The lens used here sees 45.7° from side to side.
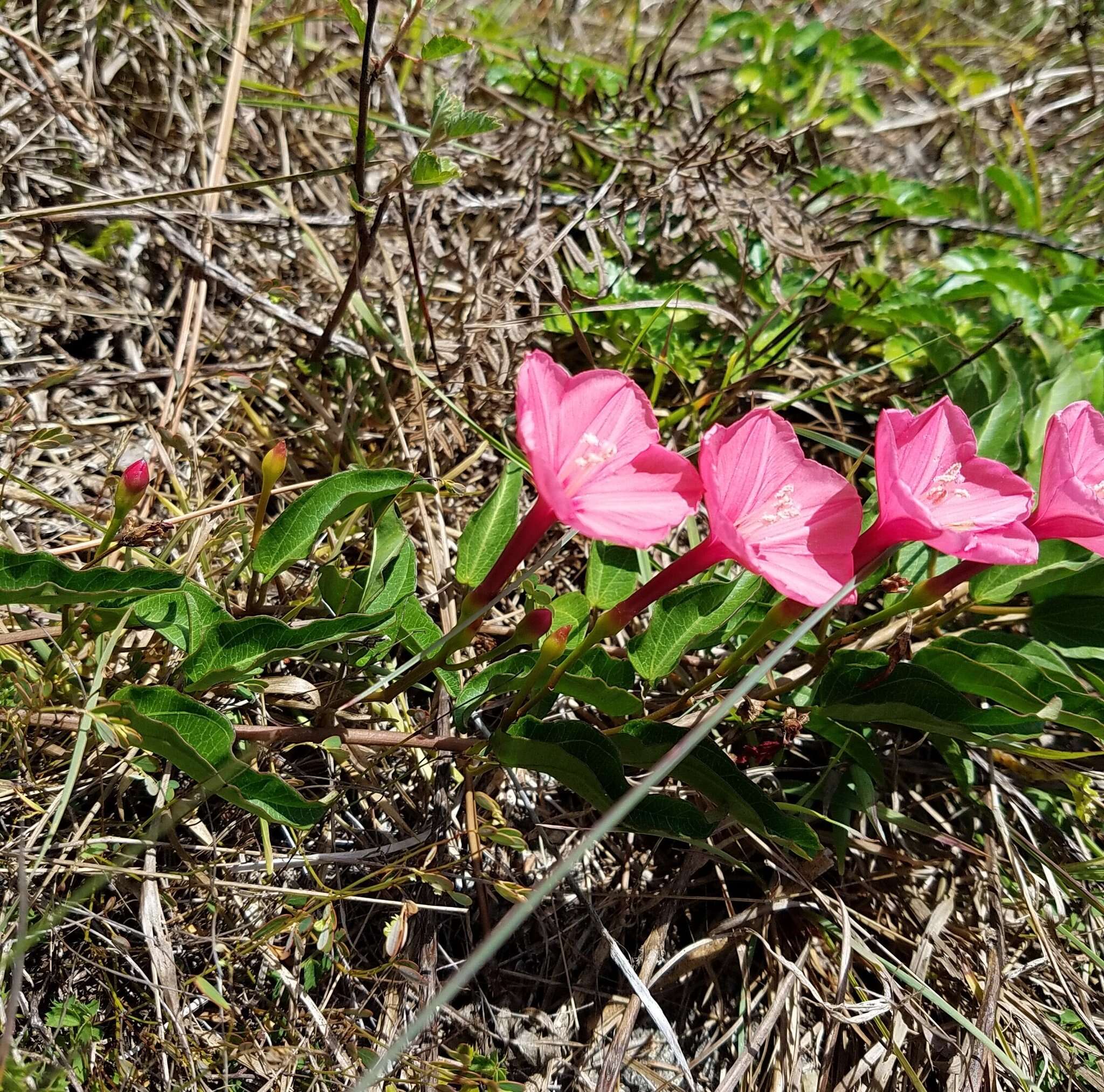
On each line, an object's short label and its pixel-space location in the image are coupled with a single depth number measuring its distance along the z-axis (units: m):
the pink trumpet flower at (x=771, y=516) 0.24
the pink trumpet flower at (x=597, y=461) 0.24
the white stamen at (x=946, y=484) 0.27
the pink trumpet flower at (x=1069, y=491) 0.26
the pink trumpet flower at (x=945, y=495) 0.24
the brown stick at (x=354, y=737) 0.27
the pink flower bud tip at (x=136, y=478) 0.26
